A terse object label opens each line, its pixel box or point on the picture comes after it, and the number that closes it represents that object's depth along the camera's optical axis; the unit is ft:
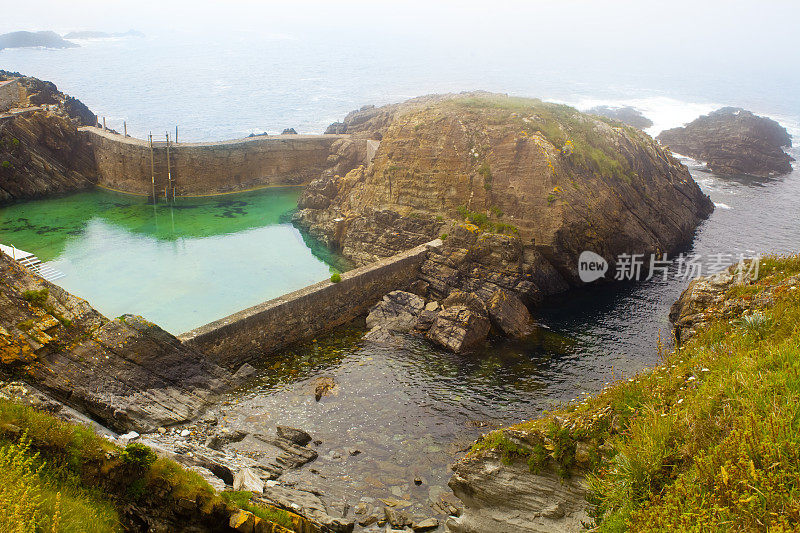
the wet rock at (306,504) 31.24
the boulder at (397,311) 62.28
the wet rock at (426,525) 33.05
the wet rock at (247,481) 31.65
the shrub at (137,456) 24.71
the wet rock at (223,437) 39.88
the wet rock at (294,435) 42.27
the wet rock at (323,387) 49.14
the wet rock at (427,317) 61.41
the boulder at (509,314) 62.03
